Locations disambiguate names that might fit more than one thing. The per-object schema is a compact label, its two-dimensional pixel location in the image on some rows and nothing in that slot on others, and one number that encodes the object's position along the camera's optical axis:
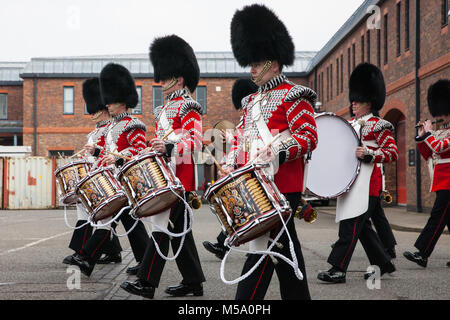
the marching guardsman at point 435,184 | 7.50
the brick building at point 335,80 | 19.22
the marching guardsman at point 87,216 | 7.60
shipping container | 26.58
